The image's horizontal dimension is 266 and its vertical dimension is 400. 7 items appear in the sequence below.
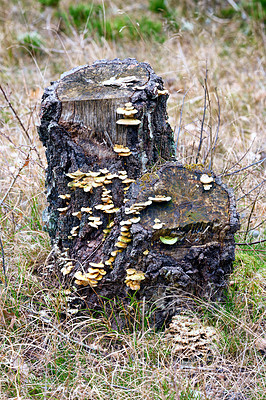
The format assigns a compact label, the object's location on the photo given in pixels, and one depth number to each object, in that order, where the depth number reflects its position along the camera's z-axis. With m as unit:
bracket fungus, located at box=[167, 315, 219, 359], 4.59
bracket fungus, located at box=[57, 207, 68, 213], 5.38
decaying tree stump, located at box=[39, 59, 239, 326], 4.87
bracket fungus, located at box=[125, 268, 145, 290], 4.79
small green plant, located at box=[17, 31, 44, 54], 14.22
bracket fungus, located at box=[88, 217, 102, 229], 5.18
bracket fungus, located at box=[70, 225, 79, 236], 5.39
